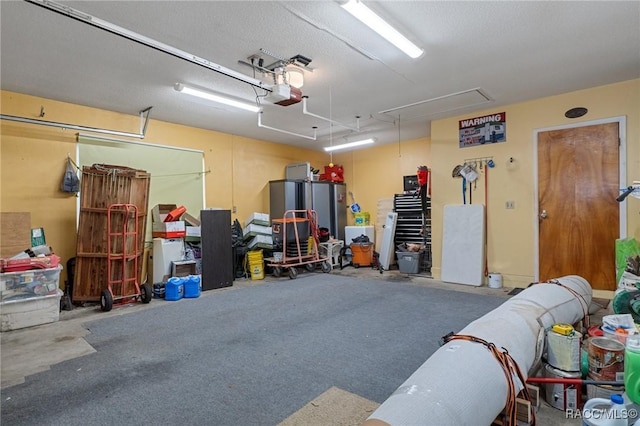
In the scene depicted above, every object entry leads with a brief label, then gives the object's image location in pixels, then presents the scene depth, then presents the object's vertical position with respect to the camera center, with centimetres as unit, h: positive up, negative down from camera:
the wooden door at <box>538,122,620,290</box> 439 +6
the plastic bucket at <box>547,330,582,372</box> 197 -90
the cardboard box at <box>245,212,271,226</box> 643 -16
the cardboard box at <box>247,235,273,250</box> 635 -62
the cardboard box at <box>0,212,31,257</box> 400 -23
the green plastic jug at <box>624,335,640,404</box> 149 -79
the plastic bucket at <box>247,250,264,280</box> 618 -104
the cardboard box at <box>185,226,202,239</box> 566 -33
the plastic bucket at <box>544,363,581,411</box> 192 -113
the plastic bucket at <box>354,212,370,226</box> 813 -23
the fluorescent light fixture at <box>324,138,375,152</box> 666 +142
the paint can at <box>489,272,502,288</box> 515 -117
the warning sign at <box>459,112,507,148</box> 530 +135
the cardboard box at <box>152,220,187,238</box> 523 -28
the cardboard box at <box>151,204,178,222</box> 552 +1
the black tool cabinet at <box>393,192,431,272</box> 680 -30
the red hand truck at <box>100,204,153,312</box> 446 -60
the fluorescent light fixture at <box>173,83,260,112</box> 392 +153
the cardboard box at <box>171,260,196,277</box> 517 -91
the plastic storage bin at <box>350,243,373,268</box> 730 -101
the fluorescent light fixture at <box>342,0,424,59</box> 240 +154
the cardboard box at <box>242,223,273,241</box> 636 -39
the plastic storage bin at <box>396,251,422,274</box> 636 -105
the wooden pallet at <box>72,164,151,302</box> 440 -19
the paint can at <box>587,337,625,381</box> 183 -89
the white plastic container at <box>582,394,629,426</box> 137 -92
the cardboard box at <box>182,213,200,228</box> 584 -14
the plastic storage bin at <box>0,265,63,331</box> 358 -96
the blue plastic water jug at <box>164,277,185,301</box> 477 -116
